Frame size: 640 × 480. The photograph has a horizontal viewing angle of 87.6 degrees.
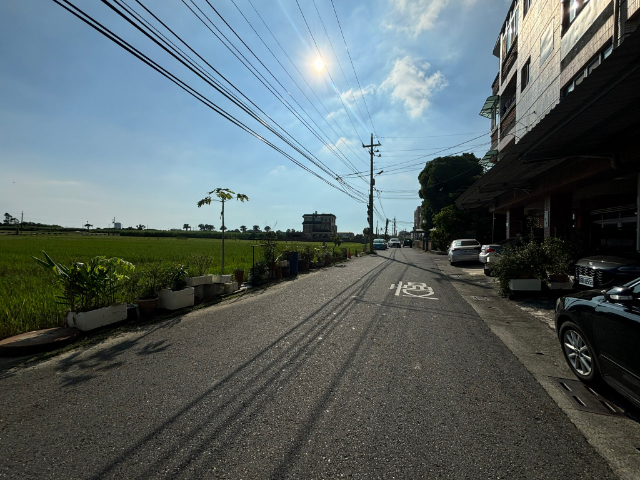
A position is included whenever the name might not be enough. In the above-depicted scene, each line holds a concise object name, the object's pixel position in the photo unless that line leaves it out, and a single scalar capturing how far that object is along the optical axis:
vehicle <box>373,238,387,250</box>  49.34
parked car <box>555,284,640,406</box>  2.84
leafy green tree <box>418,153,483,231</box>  42.53
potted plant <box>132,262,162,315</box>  6.90
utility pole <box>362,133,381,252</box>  34.97
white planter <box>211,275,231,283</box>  8.91
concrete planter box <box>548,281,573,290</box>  8.50
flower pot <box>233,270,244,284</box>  10.95
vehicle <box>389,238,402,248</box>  61.01
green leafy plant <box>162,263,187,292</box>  7.53
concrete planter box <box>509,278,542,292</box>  8.56
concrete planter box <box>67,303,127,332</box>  5.52
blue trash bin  14.76
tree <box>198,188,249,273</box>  10.00
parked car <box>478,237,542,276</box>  13.97
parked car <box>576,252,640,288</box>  6.47
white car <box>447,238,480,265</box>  19.22
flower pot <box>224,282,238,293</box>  9.46
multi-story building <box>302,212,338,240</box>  98.12
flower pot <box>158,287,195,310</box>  7.27
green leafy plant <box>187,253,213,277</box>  9.16
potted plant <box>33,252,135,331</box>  5.60
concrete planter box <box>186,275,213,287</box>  8.13
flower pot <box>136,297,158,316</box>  6.79
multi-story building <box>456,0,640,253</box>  6.05
